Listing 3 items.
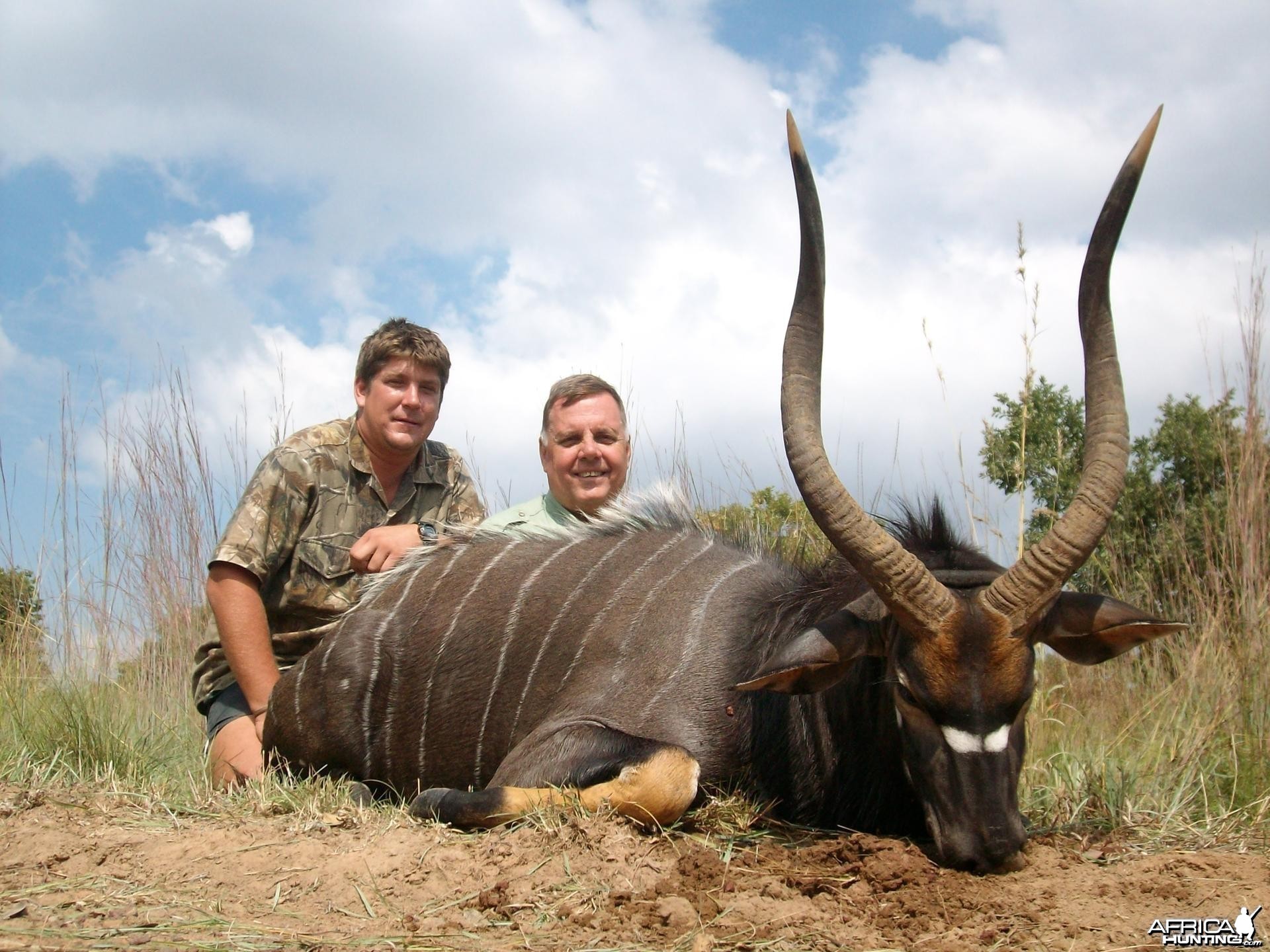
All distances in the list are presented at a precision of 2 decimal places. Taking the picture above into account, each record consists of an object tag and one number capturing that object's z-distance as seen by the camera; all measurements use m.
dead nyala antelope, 2.67
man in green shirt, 4.96
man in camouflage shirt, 4.43
